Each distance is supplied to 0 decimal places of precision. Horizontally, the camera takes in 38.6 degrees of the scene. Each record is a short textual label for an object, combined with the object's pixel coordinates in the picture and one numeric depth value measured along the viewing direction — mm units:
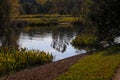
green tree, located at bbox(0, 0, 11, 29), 43585
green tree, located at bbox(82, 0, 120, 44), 15944
